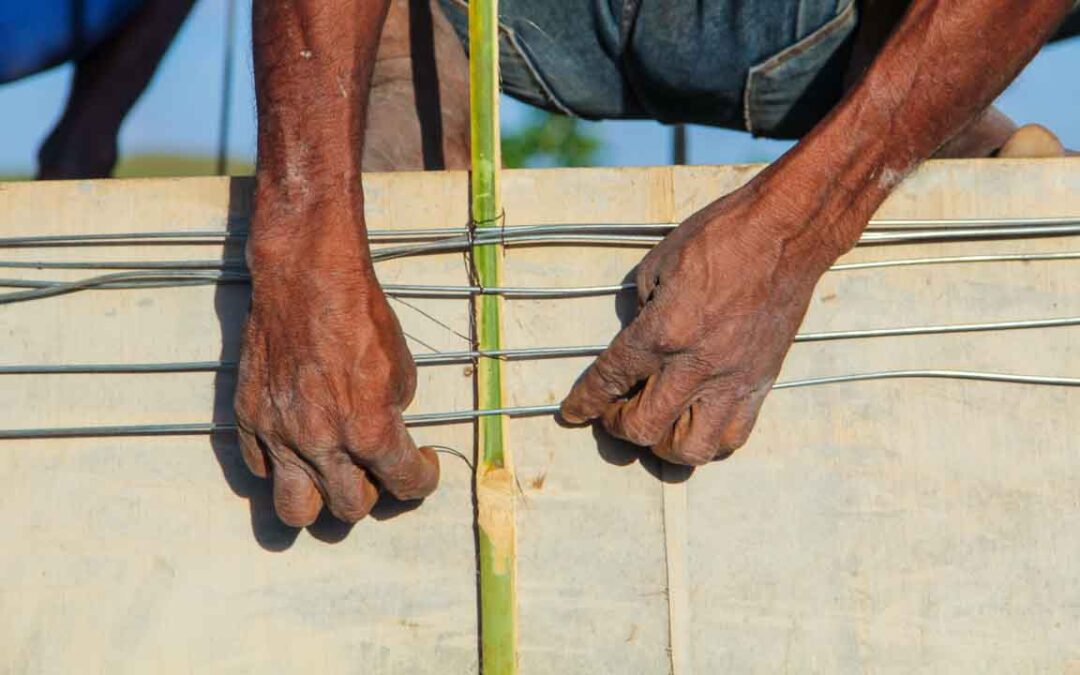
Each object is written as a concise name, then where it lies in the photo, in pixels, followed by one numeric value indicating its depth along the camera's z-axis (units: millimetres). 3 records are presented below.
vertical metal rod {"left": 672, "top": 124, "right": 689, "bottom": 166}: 3864
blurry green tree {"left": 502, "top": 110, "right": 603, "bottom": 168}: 16609
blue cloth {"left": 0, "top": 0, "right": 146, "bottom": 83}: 3658
